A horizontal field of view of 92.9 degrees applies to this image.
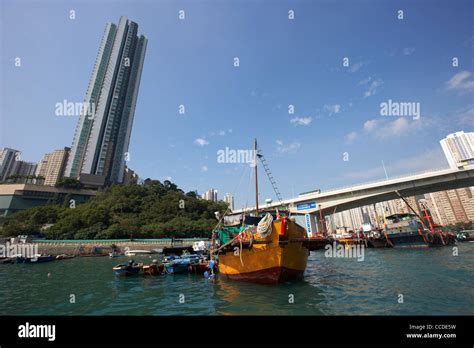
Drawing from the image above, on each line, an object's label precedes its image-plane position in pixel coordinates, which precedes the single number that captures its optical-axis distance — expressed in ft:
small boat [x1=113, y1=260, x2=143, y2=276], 73.10
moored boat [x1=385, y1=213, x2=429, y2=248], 138.62
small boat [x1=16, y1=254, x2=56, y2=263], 134.57
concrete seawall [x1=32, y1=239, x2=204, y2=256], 195.30
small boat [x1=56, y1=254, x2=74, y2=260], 159.60
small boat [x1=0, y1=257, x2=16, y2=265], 135.42
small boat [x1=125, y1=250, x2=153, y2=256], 190.60
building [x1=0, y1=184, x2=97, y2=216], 298.35
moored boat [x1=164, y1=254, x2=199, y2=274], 76.74
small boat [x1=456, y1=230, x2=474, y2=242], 215.18
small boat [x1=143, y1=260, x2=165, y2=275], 75.10
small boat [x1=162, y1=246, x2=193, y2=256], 159.02
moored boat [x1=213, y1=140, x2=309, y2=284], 46.91
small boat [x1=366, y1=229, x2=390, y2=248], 153.22
